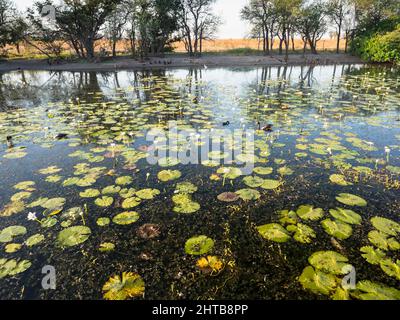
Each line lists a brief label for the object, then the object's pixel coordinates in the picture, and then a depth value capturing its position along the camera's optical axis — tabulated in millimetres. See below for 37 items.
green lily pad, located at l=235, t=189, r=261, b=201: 4660
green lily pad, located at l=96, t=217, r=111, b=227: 4016
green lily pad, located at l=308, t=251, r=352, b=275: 3115
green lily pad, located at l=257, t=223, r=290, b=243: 3672
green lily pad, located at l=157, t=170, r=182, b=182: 5359
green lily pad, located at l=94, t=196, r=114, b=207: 4492
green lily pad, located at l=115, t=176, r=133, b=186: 5180
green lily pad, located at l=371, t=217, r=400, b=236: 3746
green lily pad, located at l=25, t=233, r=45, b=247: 3637
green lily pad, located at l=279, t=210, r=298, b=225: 4025
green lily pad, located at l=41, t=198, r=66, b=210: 4436
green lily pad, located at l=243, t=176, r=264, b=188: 5047
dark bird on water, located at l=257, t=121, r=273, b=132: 8008
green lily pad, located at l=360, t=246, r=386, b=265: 3262
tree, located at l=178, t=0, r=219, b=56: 41938
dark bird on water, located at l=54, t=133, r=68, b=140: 7680
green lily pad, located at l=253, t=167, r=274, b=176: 5473
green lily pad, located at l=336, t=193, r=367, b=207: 4389
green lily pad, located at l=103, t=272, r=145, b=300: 2883
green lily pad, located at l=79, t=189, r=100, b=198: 4750
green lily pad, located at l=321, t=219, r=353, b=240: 3701
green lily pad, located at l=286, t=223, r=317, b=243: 3639
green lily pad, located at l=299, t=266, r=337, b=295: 2883
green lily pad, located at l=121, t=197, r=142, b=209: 4438
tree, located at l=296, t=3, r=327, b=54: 44375
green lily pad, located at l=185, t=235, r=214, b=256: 3492
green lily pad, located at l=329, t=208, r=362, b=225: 3981
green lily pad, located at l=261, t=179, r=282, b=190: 4952
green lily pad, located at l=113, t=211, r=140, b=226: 4062
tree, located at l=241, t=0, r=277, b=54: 42219
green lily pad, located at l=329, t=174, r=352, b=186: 5043
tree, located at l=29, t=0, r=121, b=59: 35062
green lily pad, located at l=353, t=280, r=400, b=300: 2781
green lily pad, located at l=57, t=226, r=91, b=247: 3666
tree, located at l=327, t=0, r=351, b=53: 44250
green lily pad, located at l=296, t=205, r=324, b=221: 4086
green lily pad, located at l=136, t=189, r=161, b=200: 4711
